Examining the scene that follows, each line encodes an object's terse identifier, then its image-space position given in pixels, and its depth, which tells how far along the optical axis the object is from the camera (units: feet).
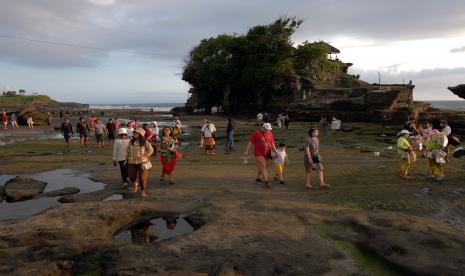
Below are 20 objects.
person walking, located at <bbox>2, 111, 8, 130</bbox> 120.95
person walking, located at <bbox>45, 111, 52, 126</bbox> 142.72
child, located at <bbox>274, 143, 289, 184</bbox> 40.13
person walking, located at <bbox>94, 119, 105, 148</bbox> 73.72
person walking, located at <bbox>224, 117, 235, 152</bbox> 65.61
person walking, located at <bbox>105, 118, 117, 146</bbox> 75.55
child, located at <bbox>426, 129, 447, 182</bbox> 39.03
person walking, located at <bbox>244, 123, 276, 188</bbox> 38.50
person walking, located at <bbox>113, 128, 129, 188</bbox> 38.09
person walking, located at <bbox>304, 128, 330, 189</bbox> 37.42
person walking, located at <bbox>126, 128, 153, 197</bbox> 34.58
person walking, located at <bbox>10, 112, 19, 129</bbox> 123.13
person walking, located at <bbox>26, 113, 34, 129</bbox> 129.81
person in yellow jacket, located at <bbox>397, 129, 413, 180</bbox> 40.37
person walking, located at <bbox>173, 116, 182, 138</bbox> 62.11
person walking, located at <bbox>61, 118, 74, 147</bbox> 72.30
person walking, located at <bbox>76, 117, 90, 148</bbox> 72.50
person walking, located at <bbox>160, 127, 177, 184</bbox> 39.70
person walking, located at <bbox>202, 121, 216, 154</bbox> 61.57
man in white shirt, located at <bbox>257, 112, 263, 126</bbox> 127.13
